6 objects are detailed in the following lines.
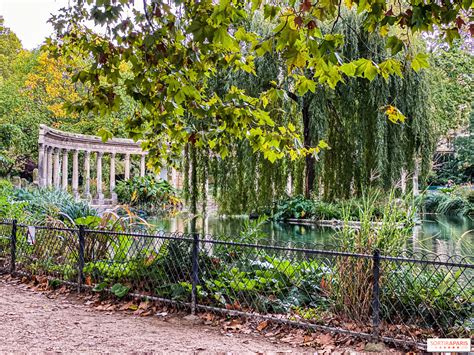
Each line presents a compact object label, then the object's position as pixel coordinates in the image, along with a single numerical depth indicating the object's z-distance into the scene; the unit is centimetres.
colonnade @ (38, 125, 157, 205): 1926
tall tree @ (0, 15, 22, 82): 2851
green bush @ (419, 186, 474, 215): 1796
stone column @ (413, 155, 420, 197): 1149
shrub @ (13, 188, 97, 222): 771
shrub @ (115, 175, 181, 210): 2341
